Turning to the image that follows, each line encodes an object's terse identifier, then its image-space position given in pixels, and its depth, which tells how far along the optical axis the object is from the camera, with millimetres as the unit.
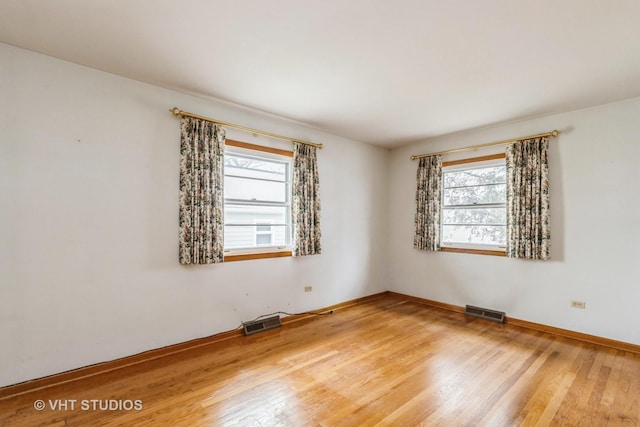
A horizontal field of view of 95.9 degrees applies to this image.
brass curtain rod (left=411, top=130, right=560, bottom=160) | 3518
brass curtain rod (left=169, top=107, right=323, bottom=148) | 2961
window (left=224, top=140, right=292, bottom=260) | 3443
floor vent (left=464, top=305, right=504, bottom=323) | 3898
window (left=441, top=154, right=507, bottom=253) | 4043
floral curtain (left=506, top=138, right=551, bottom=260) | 3535
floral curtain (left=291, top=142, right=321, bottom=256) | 3887
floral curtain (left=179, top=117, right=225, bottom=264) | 2992
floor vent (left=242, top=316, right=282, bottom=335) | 3417
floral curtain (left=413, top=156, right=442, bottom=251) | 4535
